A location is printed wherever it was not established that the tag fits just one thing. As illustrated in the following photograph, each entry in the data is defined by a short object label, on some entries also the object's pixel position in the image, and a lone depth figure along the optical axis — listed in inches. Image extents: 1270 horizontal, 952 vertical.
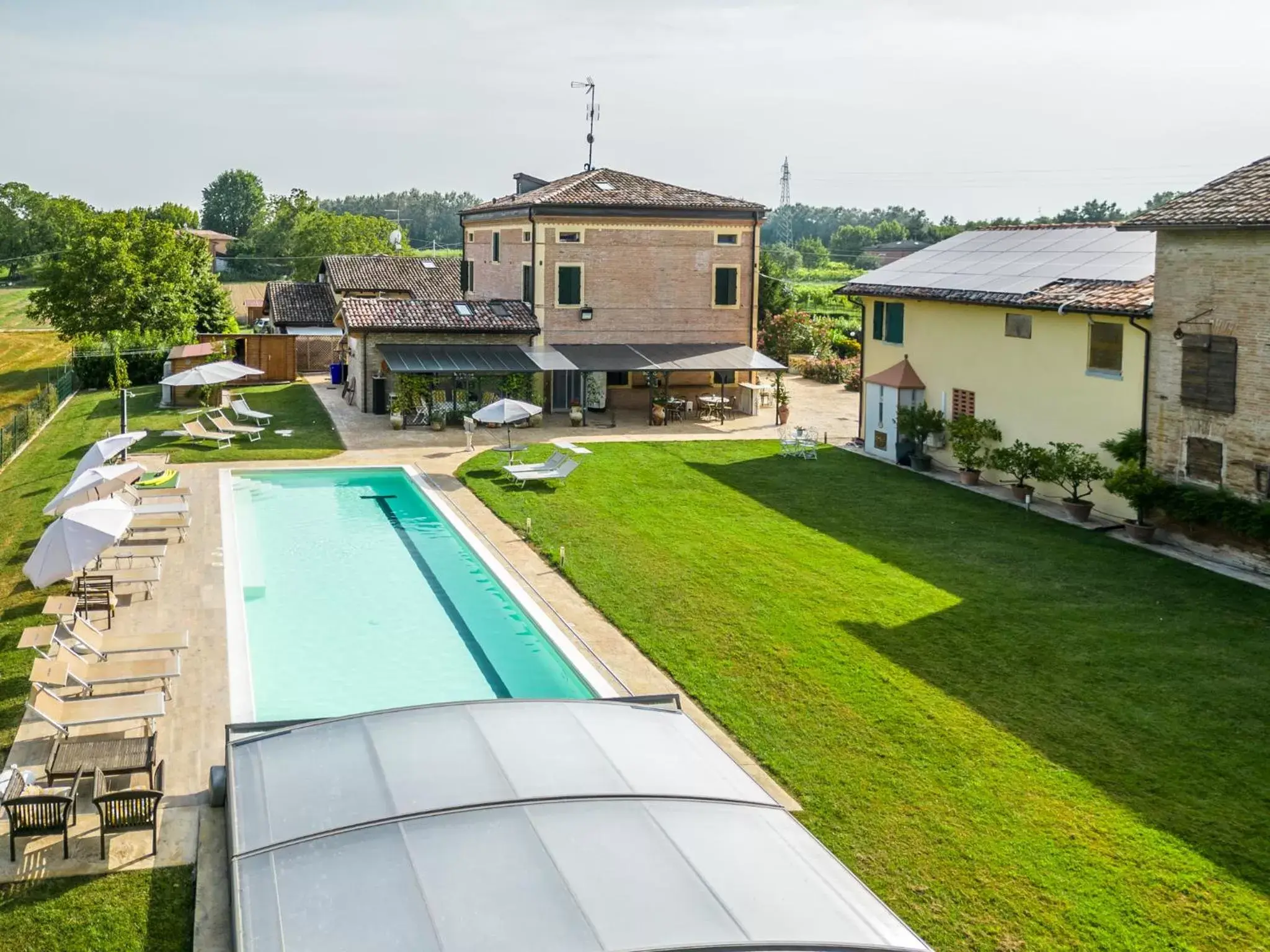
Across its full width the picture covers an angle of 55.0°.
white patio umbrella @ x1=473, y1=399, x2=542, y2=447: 1097.4
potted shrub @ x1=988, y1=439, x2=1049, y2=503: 942.4
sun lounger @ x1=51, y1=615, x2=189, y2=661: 539.2
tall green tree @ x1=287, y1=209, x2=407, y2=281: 3117.6
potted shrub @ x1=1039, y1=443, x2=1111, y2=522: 888.3
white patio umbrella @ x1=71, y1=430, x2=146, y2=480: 823.1
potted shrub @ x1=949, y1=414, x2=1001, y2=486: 1024.9
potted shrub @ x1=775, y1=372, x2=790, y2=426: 1390.3
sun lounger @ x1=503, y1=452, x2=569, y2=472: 1031.0
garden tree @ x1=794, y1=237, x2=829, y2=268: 5472.4
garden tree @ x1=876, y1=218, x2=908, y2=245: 5708.7
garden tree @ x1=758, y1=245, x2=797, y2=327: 2103.8
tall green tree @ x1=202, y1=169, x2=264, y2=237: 6943.9
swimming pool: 579.2
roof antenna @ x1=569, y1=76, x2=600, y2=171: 1605.6
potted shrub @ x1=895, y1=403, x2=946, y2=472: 1101.1
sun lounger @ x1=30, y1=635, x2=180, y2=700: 490.3
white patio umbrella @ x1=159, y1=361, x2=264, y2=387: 1270.9
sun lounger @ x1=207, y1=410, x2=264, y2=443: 1238.3
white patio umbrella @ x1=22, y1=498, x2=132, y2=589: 569.9
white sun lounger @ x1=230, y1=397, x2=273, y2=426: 1290.6
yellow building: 895.1
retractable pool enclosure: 273.3
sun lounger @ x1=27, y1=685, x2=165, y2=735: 454.6
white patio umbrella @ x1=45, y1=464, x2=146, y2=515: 723.4
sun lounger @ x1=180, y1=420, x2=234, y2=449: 1195.9
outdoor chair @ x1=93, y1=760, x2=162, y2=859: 383.6
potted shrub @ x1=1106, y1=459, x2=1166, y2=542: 818.2
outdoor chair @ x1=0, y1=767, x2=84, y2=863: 374.3
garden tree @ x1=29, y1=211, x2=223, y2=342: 2001.7
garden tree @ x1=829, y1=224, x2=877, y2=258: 6008.9
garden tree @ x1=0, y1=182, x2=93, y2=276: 4151.1
